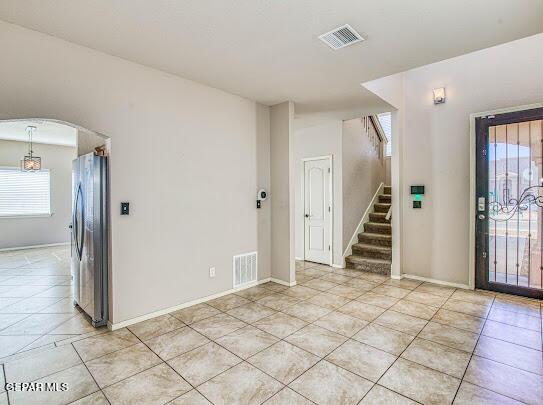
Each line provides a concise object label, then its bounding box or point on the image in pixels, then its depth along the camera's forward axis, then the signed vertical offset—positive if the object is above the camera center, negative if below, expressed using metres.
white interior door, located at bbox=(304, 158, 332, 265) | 5.87 -0.28
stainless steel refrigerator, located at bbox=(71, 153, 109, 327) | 3.04 -0.42
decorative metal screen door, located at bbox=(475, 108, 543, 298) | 3.84 -0.10
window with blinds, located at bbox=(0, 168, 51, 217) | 7.34 +0.17
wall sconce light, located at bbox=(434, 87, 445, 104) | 4.57 +1.61
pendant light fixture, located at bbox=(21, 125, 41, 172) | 6.16 +0.81
